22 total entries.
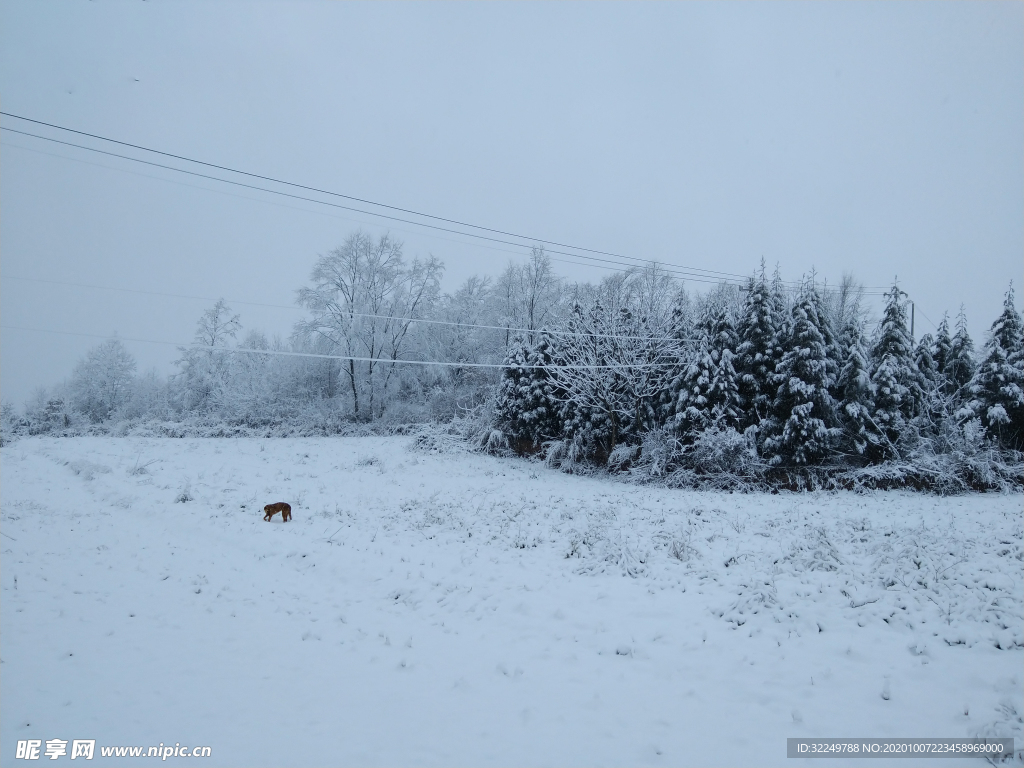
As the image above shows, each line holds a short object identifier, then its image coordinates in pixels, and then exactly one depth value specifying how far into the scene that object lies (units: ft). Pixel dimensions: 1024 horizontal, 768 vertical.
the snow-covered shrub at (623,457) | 77.82
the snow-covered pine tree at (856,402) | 66.54
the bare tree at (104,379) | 135.95
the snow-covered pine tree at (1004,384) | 62.64
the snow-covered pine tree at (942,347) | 79.61
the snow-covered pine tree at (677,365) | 75.72
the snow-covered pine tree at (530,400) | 88.89
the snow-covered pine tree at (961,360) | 76.54
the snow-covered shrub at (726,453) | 66.54
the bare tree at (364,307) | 129.29
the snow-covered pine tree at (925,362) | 75.41
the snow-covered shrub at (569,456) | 81.61
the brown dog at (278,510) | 41.75
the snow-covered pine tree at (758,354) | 71.67
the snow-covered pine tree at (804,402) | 66.03
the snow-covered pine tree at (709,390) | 71.10
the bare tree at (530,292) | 144.46
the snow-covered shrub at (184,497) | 48.84
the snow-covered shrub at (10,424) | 99.12
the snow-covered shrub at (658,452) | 71.67
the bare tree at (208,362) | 139.44
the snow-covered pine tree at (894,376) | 67.00
